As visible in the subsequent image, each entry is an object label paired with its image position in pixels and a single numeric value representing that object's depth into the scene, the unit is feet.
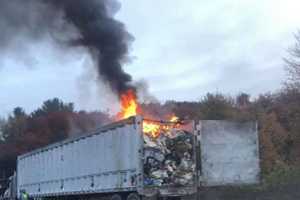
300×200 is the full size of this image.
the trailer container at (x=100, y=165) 66.18
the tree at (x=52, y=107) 306.45
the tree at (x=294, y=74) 121.19
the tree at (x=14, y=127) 271.57
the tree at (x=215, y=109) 132.77
